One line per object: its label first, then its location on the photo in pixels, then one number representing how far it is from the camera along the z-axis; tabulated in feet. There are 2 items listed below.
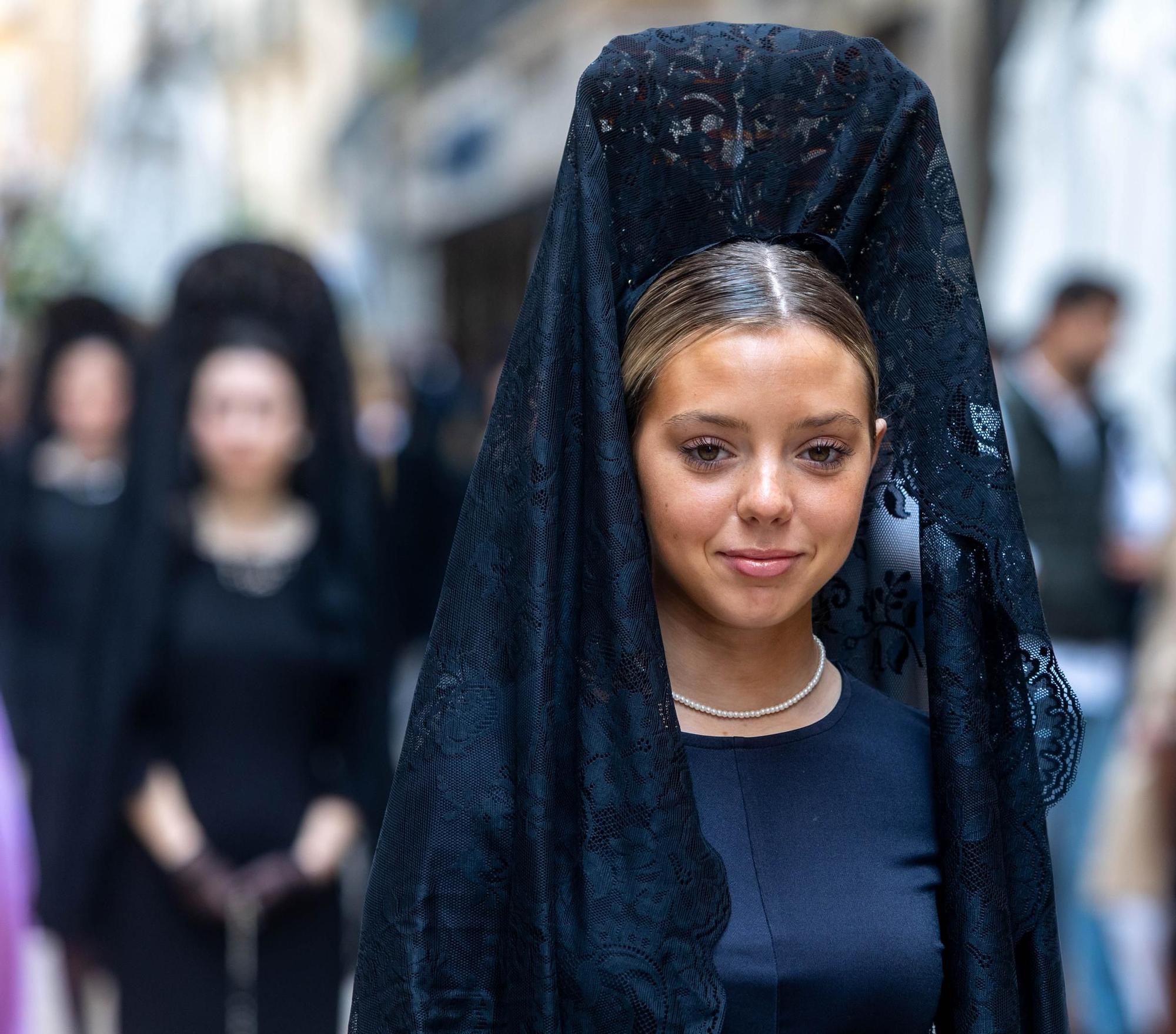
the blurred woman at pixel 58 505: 17.15
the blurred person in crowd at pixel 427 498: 22.52
